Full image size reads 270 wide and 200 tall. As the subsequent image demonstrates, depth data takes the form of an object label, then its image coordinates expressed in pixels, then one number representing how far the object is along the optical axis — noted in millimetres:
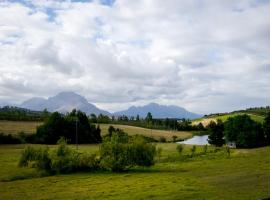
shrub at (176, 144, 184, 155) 76288
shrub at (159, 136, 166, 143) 122533
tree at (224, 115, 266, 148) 95202
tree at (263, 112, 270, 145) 98319
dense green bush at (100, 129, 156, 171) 56026
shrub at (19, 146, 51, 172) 54678
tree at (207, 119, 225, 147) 105144
